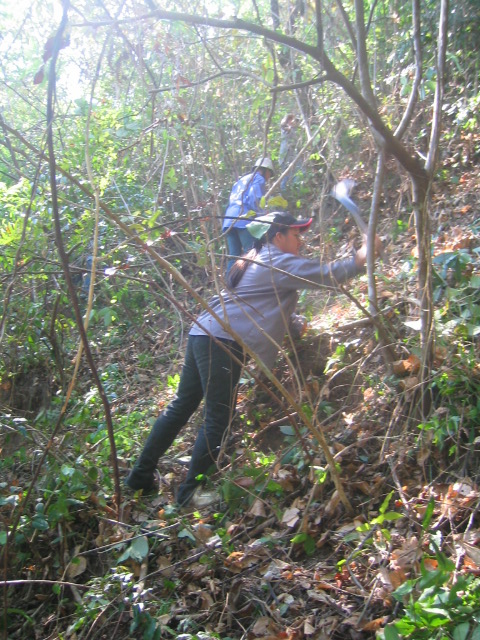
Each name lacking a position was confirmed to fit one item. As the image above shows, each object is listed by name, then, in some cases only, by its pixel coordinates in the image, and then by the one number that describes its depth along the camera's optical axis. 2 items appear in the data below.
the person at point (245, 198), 5.44
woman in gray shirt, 3.56
